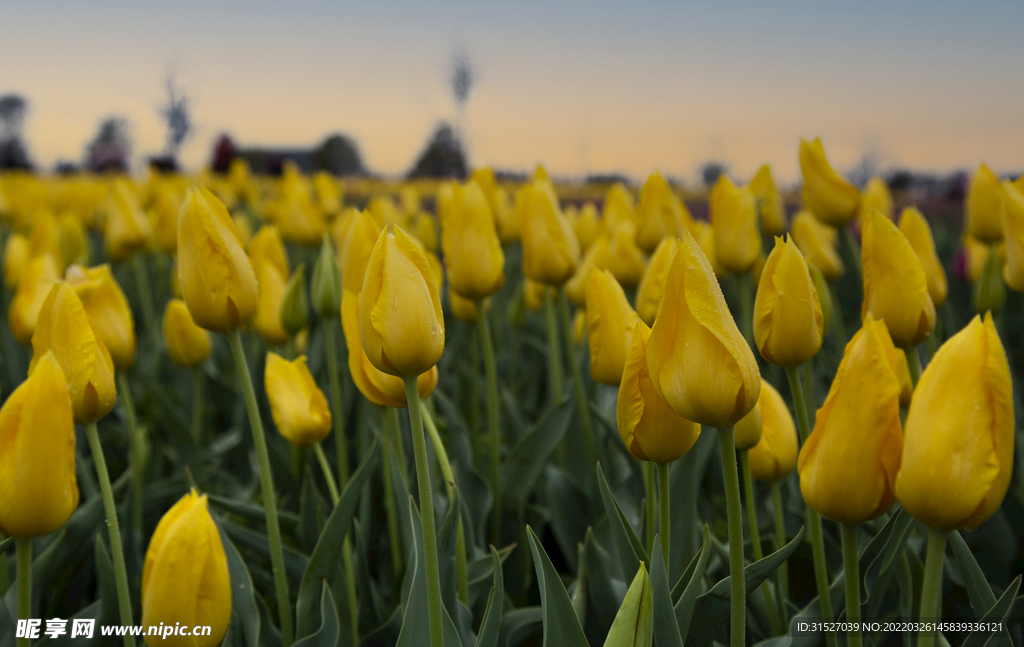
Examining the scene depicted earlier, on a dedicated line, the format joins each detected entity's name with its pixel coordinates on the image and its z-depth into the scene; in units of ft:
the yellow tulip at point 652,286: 1.94
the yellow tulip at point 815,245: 3.11
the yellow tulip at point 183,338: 2.59
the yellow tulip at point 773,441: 1.70
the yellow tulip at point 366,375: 1.60
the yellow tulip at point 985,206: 2.73
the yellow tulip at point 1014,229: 2.04
